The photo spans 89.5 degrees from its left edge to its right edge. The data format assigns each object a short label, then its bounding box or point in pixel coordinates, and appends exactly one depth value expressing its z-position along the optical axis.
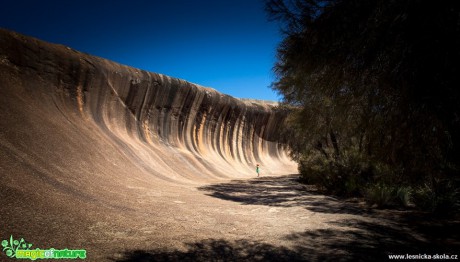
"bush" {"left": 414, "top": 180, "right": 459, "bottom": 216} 6.44
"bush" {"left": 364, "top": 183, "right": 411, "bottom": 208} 7.90
